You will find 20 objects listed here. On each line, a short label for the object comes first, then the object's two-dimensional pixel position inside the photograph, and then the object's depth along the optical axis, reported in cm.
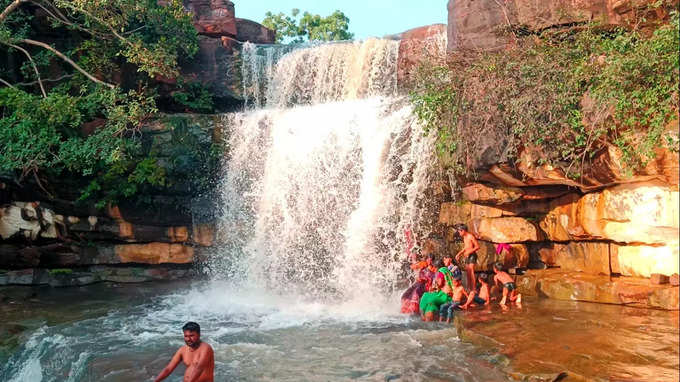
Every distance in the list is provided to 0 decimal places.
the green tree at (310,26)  3378
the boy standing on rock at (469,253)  924
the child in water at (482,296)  865
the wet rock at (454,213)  1005
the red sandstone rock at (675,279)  745
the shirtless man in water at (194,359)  545
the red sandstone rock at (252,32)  1922
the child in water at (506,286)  848
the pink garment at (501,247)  941
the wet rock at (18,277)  1133
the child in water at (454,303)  828
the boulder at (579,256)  874
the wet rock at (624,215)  750
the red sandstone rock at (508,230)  948
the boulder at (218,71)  1594
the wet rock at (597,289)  758
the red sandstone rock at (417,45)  1441
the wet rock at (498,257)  940
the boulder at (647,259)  761
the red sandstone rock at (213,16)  1772
